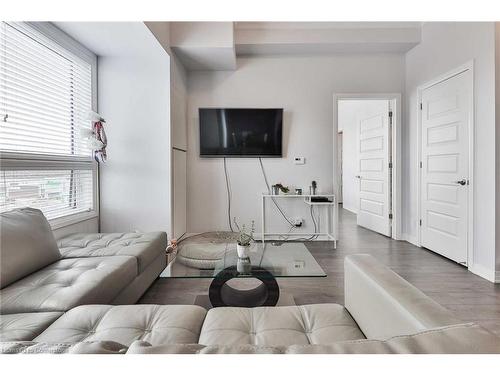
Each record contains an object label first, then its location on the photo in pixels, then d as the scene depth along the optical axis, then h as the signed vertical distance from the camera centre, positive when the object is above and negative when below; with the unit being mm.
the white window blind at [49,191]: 2123 -73
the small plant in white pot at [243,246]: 2059 -474
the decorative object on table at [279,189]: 3879 -88
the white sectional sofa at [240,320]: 812 -561
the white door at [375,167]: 4098 +261
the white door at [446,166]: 2826 +192
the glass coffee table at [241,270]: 1774 -582
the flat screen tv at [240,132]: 3914 +727
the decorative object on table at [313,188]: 3928 -74
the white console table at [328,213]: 3820 -442
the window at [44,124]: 2123 +532
